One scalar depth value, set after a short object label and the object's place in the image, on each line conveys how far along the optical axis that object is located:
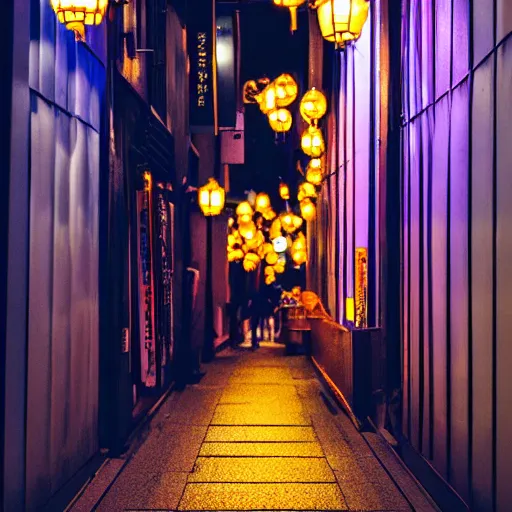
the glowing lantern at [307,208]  21.98
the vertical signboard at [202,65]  15.92
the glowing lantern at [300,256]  28.23
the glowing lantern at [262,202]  29.66
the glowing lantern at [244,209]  26.88
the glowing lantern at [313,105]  15.48
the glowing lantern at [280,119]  17.33
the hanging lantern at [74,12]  6.05
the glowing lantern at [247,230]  27.48
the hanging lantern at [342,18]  8.28
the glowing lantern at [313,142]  17.46
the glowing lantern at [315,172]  19.31
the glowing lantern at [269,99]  16.47
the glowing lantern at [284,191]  33.11
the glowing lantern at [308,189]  21.03
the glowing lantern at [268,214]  30.27
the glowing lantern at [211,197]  17.64
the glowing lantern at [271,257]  32.84
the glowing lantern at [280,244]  31.64
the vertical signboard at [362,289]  12.62
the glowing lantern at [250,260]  29.16
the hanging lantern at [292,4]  8.86
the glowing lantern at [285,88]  16.22
